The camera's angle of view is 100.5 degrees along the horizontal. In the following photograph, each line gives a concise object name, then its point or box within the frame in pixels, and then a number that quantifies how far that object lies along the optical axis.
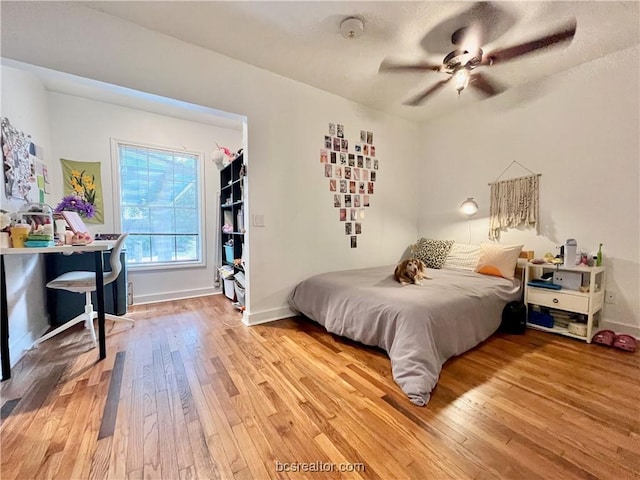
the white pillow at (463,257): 3.08
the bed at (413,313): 1.66
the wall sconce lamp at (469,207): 3.28
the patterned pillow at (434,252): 3.33
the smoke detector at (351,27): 1.94
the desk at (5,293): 1.63
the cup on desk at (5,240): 1.61
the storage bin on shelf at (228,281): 3.39
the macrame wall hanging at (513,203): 2.88
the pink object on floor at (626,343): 2.10
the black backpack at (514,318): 2.45
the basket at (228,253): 3.50
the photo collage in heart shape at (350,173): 3.17
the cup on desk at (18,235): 1.66
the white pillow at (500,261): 2.72
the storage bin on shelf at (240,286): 3.00
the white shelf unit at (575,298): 2.25
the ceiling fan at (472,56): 1.84
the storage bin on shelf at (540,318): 2.52
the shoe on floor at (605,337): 2.20
